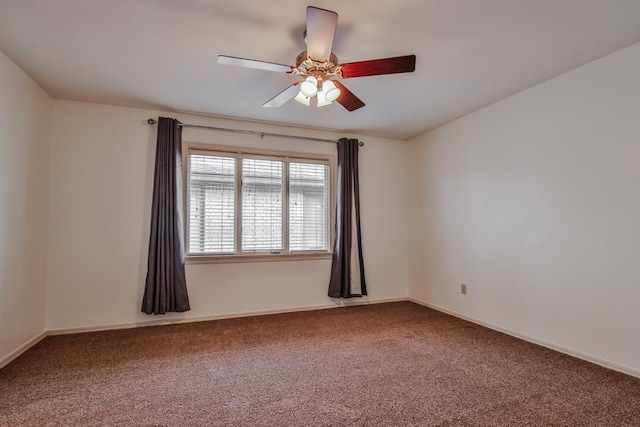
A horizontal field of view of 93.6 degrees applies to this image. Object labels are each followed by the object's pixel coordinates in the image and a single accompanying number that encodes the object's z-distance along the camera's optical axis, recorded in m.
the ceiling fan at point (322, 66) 1.75
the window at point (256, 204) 3.65
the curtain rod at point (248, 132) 3.52
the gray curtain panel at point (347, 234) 4.07
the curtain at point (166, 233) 3.26
